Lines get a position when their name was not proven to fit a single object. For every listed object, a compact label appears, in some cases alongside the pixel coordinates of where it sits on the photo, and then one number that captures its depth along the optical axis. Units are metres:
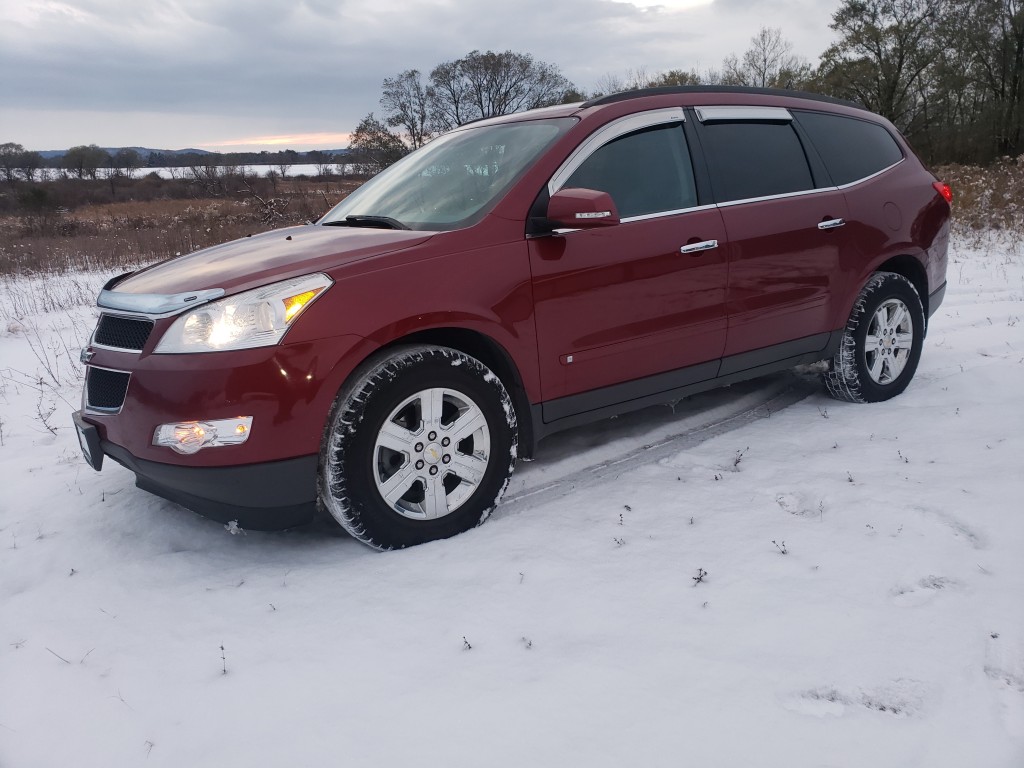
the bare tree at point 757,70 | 43.72
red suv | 2.72
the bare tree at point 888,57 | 34.12
